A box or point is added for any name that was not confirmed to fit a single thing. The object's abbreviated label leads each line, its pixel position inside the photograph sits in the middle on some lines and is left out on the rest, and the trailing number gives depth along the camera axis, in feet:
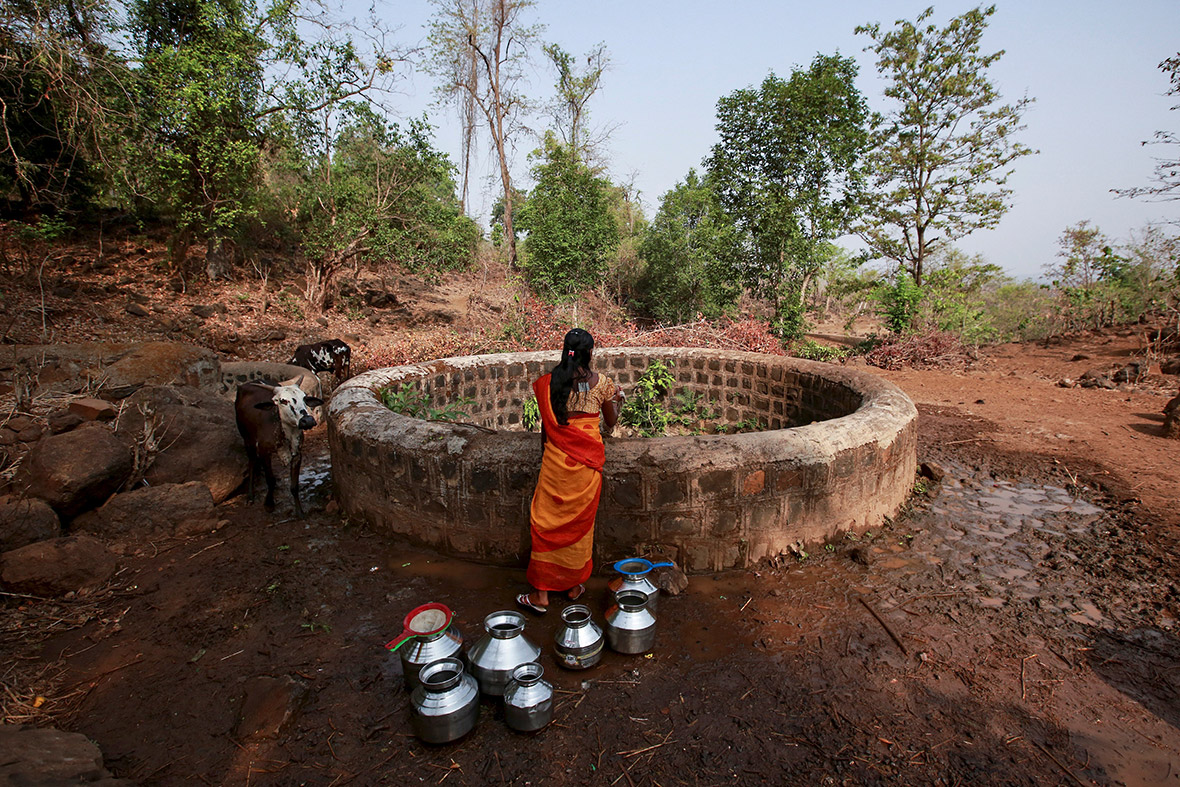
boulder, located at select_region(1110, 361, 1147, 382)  27.02
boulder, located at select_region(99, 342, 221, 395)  17.95
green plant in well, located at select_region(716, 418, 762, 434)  21.15
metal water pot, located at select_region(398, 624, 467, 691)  7.73
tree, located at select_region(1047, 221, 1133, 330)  41.01
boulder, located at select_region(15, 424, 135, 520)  12.12
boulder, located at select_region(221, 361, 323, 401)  23.27
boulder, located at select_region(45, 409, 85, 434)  13.75
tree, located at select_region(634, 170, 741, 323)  47.21
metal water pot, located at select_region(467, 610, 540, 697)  7.73
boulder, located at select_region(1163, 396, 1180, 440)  18.84
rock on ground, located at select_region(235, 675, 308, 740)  7.36
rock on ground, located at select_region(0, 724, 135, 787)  5.53
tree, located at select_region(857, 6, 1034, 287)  41.45
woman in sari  9.87
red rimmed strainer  7.74
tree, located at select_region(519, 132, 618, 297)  44.14
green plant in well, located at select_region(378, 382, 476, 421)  15.79
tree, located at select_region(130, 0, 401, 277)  29.76
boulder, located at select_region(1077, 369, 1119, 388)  26.63
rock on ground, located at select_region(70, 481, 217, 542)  12.53
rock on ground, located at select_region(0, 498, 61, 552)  10.98
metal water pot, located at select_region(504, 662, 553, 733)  7.18
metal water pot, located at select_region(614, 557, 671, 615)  9.27
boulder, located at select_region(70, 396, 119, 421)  14.14
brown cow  14.53
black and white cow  26.68
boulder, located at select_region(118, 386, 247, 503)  14.53
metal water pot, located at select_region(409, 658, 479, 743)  6.98
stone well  10.84
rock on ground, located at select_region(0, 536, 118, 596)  10.18
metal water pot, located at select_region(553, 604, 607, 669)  8.34
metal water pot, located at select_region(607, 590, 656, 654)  8.70
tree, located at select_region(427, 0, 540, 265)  49.11
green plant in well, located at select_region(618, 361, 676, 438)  22.21
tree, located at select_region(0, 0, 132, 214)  16.62
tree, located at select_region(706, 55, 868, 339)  43.91
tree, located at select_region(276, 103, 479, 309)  41.27
